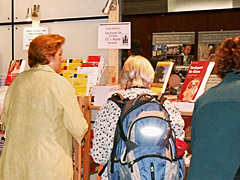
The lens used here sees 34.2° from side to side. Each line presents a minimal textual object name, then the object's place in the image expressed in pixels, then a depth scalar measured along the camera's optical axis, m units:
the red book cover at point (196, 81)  3.03
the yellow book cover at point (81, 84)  3.50
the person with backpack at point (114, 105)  2.43
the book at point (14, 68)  3.96
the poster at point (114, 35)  3.74
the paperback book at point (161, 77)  3.20
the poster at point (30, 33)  4.16
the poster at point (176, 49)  3.55
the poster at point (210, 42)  3.50
